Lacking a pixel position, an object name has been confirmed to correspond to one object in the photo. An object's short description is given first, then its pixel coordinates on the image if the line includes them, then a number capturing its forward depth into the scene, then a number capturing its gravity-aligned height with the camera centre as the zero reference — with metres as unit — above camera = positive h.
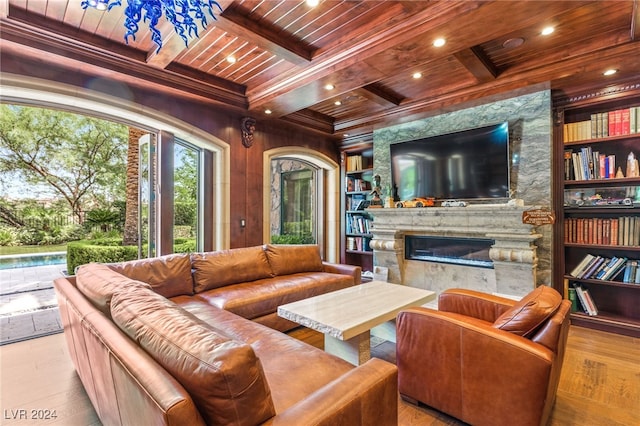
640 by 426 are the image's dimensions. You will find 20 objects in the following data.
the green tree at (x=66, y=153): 5.08 +1.25
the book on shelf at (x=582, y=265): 3.36 -0.56
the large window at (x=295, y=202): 6.06 +0.35
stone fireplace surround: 3.41 -0.35
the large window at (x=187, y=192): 4.24 +0.40
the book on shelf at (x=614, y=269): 3.18 -0.58
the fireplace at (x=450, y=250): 3.94 -0.47
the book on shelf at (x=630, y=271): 3.11 -0.59
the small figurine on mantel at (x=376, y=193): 4.77 +0.38
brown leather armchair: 1.49 -0.76
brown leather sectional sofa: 0.89 -0.52
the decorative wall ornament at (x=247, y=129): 4.34 +1.28
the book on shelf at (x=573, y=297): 3.44 -0.93
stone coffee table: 1.97 -0.67
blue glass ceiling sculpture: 1.52 +1.07
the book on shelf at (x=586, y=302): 3.29 -0.95
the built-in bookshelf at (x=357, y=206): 5.56 +0.21
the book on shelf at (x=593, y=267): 3.29 -0.58
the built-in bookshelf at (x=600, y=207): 3.14 +0.07
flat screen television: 3.69 +0.68
